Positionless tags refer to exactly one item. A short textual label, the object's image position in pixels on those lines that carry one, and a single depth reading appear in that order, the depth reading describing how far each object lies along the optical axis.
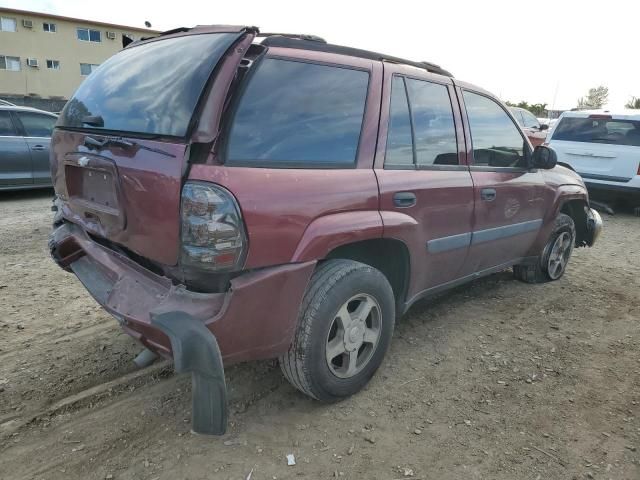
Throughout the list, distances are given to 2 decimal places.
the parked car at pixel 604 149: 7.90
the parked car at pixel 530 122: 12.73
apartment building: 35.59
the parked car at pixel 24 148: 7.72
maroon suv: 2.08
